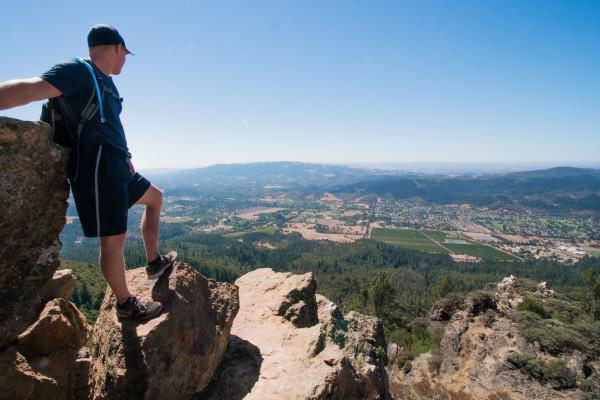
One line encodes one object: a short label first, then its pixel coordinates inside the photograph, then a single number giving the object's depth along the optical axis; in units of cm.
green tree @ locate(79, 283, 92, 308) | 5021
